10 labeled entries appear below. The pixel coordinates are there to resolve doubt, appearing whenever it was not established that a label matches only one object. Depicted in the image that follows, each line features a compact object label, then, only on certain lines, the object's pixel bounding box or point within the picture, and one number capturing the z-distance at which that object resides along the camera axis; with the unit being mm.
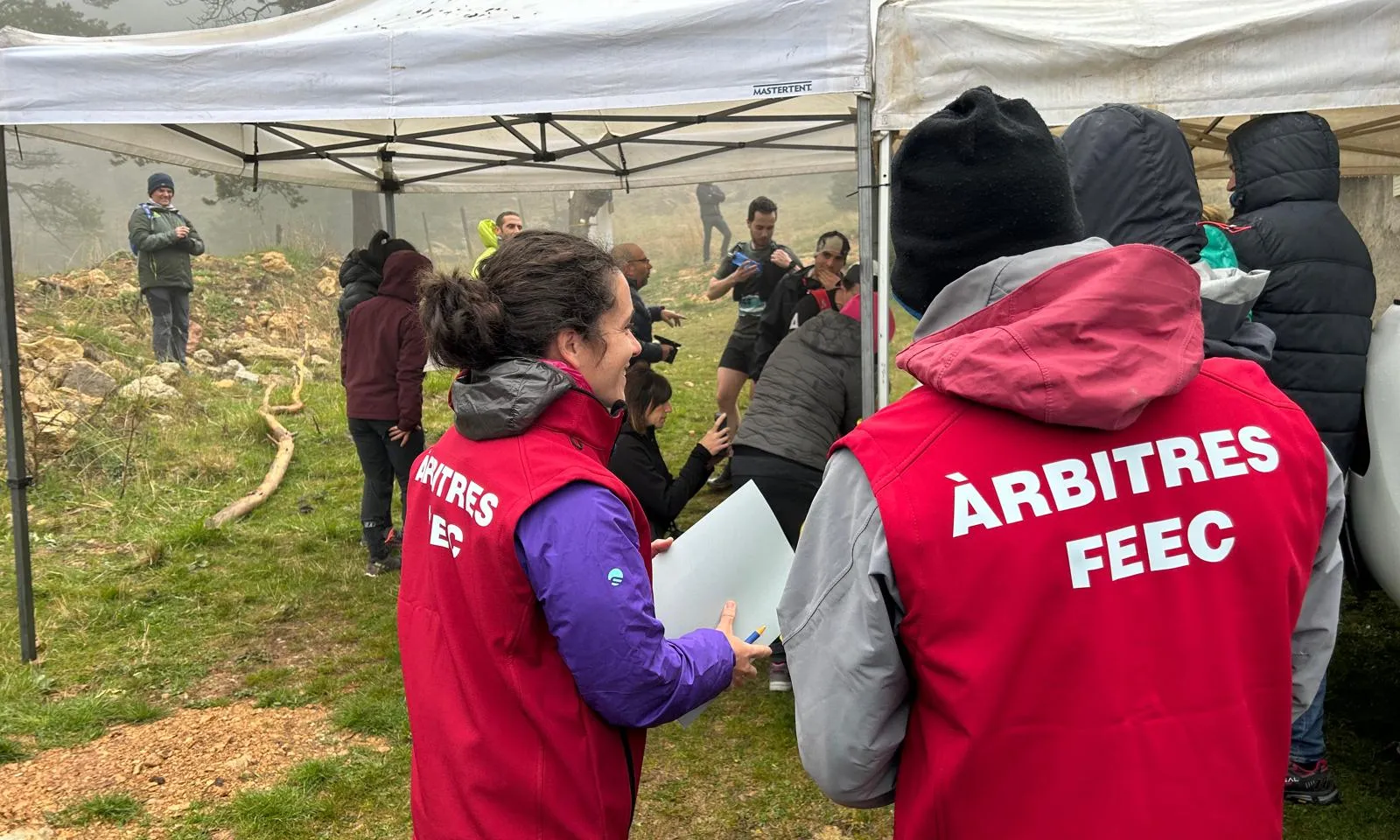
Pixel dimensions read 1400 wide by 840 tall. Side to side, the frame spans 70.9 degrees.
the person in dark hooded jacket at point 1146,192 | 1958
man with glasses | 5203
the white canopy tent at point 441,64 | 2848
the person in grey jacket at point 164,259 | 9375
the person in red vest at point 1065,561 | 1052
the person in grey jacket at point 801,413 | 3395
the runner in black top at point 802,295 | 4969
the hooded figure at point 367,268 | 4852
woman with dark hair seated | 3312
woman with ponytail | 1394
